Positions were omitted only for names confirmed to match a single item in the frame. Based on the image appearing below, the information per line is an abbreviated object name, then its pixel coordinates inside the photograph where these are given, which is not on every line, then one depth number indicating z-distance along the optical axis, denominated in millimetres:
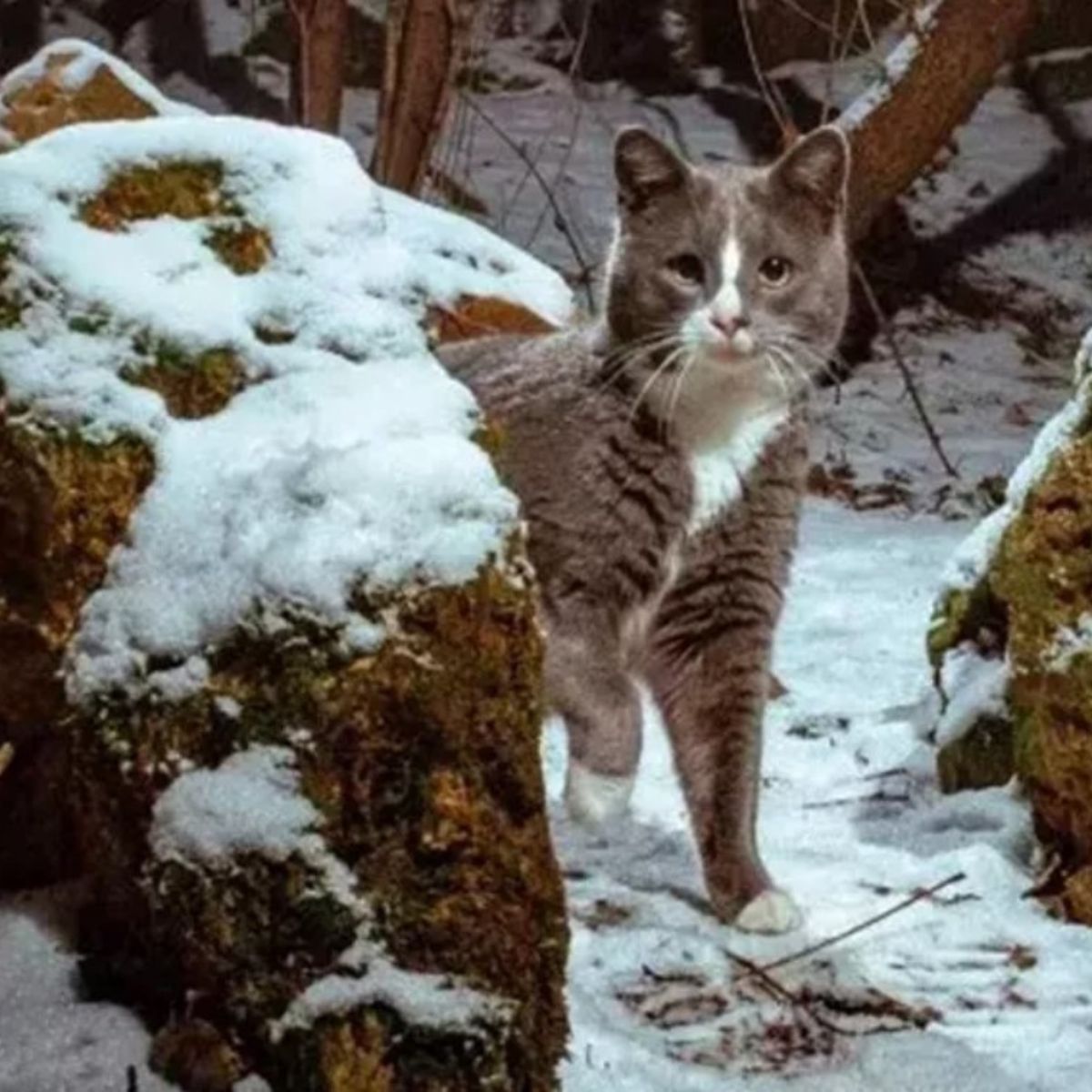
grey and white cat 3457
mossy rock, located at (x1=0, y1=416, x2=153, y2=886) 2529
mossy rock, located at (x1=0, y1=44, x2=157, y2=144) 5160
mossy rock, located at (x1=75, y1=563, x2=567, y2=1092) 2316
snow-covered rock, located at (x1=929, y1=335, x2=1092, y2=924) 3283
